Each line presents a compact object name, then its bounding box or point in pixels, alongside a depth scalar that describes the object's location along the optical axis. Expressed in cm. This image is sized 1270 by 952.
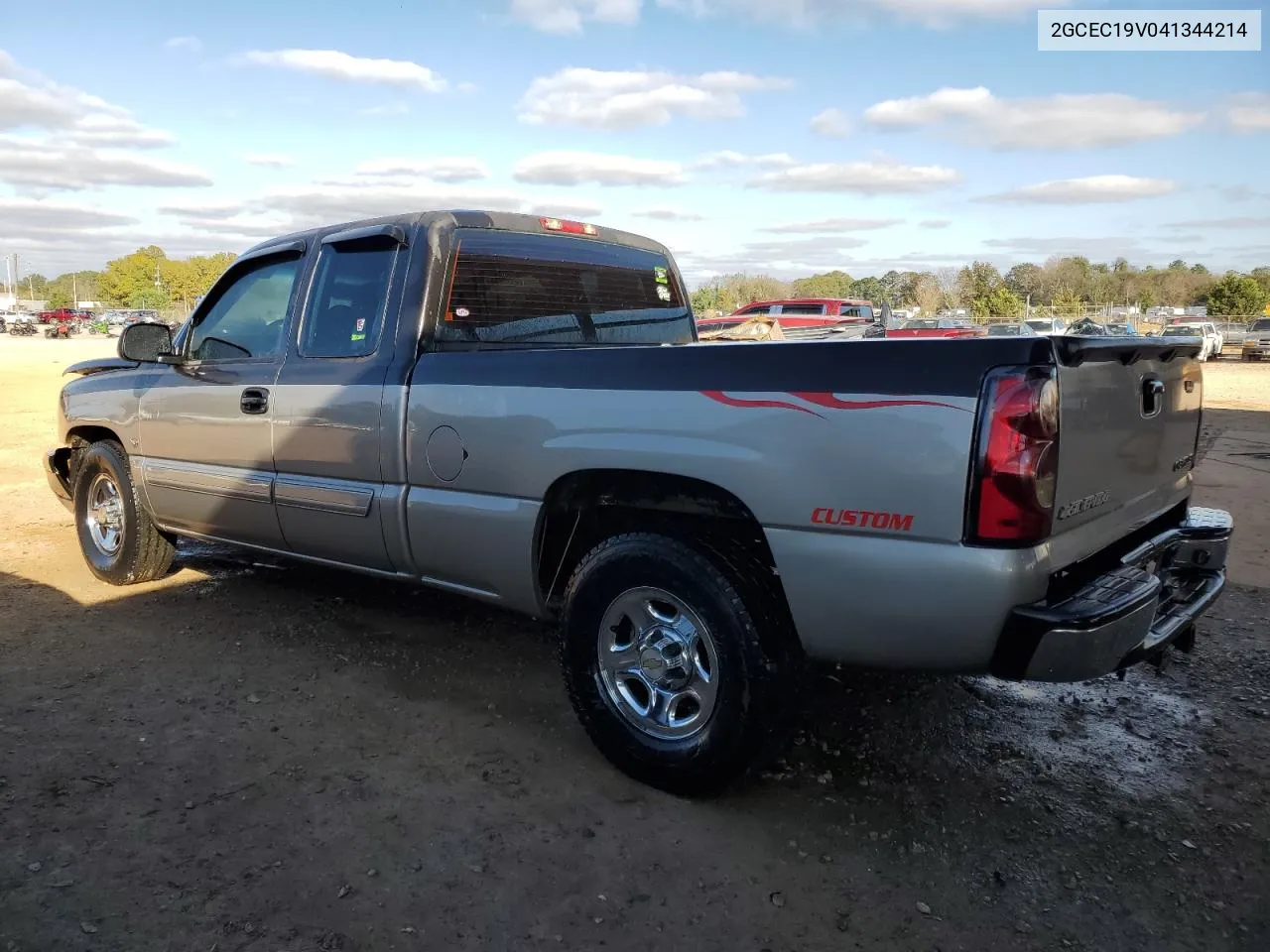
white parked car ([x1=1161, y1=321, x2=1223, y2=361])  3514
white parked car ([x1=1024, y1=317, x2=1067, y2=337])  3331
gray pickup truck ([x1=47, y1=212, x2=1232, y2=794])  247
